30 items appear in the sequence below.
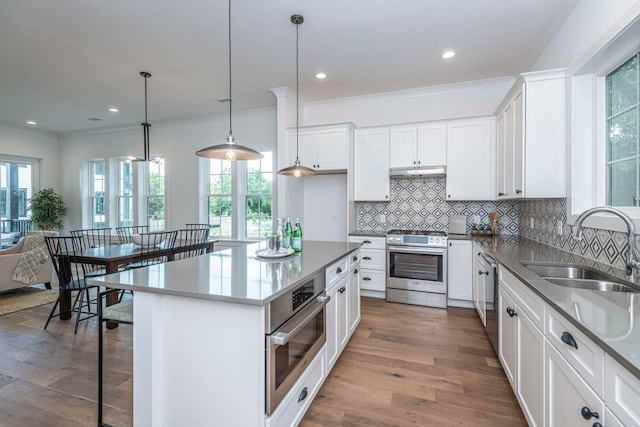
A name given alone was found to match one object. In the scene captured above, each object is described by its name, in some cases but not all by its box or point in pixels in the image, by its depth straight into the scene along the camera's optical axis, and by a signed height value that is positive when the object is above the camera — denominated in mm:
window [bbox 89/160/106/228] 6562 +432
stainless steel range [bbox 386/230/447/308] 3664 -716
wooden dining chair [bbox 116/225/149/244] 5320 -379
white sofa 3977 -802
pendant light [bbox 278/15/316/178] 2616 +413
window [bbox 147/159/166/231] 5973 +268
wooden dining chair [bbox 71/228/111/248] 6262 -545
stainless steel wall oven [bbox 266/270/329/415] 1320 -648
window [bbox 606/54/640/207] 1827 +525
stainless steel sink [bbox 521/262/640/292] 1571 -392
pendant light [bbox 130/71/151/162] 3803 +1048
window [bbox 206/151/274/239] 5211 +264
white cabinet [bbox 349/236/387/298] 3975 -719
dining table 2974 -479
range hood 3932 +562
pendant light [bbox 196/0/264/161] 2105 +453
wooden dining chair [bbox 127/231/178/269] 3355 -434
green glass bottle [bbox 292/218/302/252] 2453 -244
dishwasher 2353 -714
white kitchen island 1299 -635
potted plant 6098 +45
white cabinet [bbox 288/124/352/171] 4141 +949
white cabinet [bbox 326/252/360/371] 2129 -750
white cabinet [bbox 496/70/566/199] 2439 +668
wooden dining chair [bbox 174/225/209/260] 3787 -438
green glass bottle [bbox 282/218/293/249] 2514 -217
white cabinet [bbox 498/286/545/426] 1447 -843
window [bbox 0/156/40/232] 6000 +515
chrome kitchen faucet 1473 -148
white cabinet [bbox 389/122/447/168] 3902 +907
